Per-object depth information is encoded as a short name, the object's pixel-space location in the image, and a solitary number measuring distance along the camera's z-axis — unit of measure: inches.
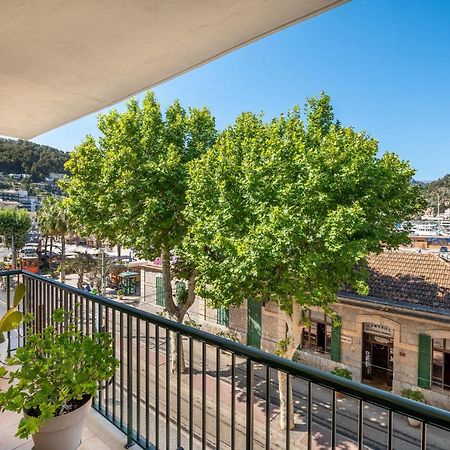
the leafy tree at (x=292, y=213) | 263.1
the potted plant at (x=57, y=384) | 48.9
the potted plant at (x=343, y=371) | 351.3
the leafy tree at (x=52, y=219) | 679.7
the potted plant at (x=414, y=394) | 312.8
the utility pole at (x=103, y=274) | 543.8
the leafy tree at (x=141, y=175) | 354.9
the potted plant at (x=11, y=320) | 56.6
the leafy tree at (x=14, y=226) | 767.3
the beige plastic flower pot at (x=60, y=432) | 51.3
